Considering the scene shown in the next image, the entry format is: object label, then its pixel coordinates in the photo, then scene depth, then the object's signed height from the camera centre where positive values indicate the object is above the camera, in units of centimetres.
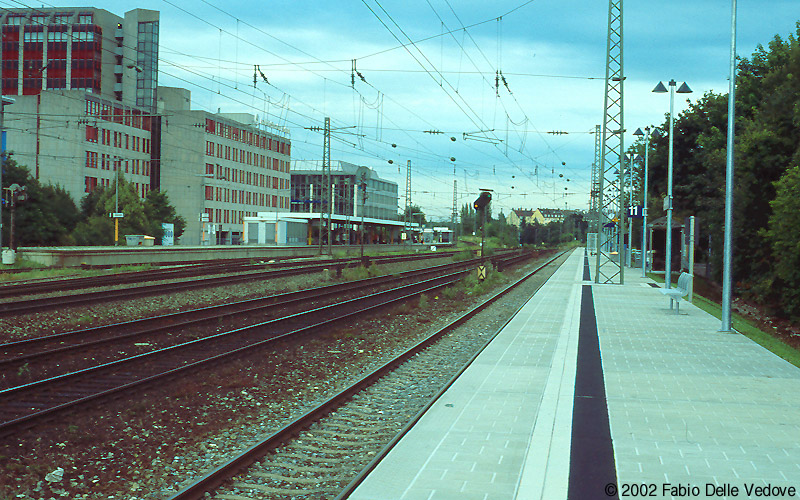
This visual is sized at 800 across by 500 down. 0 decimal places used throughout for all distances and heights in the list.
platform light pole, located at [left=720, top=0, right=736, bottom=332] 1499 +48
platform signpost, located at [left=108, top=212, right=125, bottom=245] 5312 +96
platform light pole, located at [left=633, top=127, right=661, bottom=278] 3654 +122
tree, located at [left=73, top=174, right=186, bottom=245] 5541 +142
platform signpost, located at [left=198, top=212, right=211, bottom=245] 7006 +55
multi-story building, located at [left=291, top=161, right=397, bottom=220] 13238 +902
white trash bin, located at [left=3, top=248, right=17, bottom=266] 3291 -132
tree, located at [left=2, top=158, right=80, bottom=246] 5294 +90
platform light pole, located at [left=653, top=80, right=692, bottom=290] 2442 +389
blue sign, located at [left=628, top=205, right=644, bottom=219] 3544 +156
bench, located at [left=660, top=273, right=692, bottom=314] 1889 -110
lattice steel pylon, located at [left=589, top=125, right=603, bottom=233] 6061 +541
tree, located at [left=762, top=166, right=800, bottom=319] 2120 +46
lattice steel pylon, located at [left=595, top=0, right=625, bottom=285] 2988 +479
